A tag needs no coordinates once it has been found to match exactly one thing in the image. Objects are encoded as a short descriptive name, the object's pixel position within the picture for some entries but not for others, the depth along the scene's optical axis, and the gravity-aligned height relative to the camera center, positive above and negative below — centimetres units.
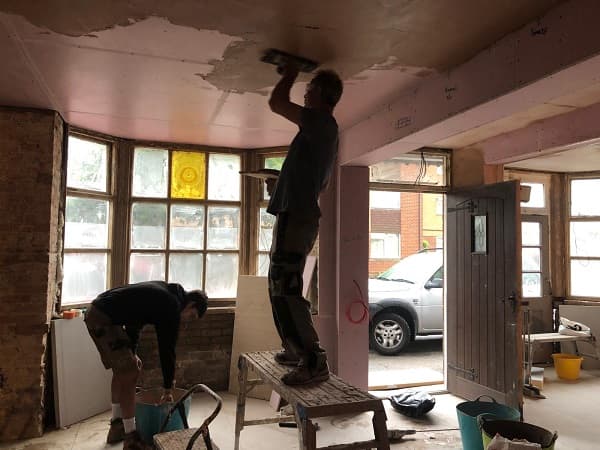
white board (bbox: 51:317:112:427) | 349 -106
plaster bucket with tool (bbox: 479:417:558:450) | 254 -106
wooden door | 376 -42
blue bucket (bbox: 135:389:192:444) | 288 -112
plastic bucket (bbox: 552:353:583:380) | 495 -130
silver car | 587 -83
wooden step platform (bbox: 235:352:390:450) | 174 -63
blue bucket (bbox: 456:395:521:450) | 288 -111
